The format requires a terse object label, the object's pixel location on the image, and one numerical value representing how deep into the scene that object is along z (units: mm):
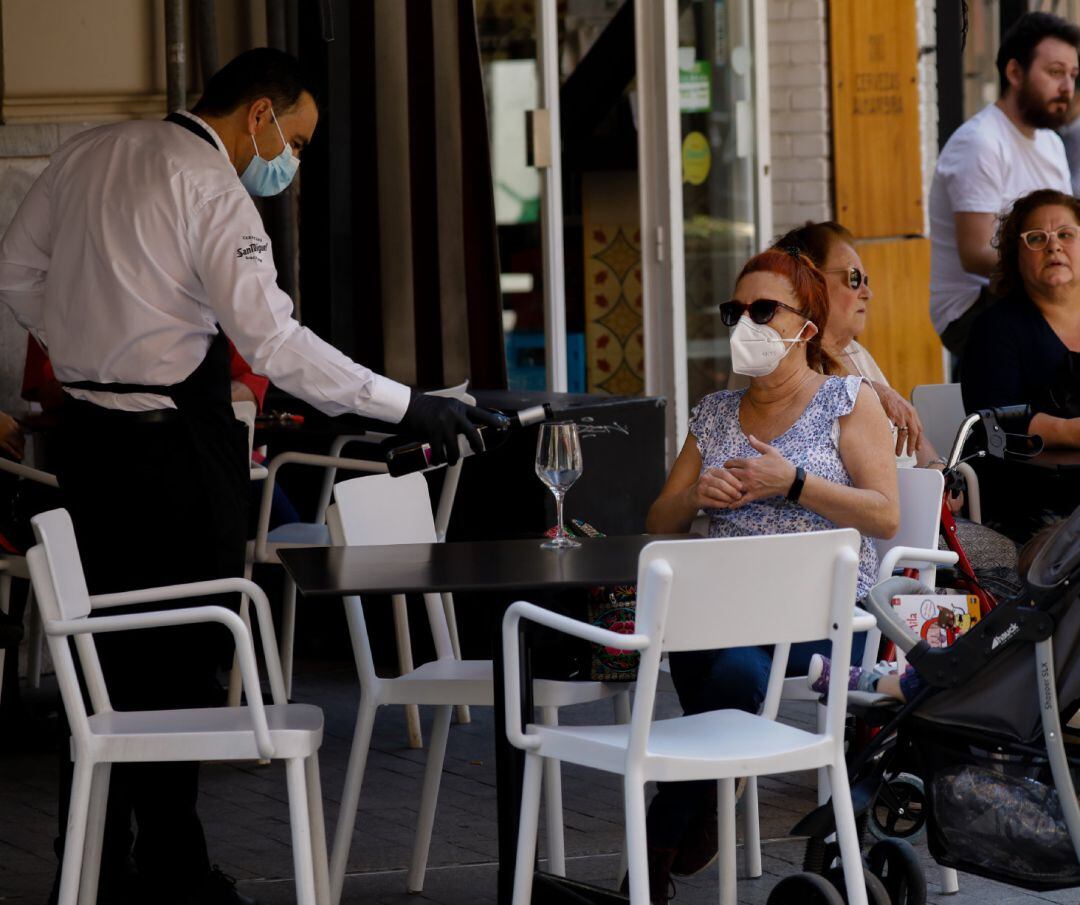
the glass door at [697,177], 15286
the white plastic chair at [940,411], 11436
